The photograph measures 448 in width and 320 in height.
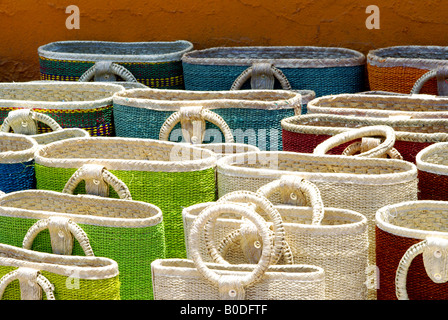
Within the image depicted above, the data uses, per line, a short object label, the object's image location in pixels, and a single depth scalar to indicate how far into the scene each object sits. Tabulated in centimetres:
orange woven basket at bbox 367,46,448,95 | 303
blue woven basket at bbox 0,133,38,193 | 237
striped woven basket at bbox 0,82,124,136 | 282
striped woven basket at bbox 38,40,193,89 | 331
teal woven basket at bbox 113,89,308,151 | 263
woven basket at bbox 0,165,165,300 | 201
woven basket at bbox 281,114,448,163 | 240
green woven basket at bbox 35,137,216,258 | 222
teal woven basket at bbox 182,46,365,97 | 316
